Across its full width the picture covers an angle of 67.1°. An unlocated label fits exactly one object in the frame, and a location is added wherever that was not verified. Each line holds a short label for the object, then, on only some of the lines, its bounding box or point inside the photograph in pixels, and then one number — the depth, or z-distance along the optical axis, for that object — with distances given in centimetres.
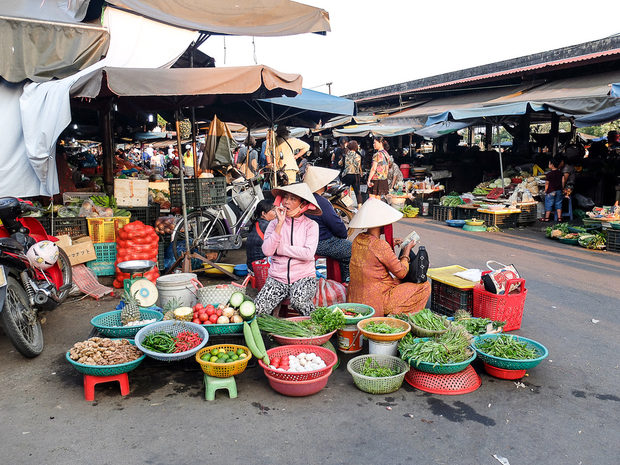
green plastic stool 353
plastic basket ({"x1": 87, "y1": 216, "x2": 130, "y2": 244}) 680
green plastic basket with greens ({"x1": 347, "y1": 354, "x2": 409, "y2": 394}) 357
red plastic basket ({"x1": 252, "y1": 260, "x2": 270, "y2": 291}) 557
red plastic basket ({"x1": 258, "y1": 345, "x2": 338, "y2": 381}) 348
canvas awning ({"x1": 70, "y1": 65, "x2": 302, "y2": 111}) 526
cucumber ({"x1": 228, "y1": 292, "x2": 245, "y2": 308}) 417
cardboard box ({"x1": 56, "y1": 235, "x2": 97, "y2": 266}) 625
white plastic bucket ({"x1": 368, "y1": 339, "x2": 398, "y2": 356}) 391
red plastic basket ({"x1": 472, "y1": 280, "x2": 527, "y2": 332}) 455
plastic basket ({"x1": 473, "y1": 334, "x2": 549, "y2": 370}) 366
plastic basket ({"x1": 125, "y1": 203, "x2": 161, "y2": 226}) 739
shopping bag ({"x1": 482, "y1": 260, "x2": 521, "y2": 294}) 455
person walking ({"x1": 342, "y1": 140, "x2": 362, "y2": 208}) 1409
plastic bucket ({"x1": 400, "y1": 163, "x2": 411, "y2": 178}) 1727
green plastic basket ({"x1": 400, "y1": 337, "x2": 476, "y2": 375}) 352
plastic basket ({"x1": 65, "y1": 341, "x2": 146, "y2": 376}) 341
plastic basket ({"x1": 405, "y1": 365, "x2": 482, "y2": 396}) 362
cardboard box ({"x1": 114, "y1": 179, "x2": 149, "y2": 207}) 725
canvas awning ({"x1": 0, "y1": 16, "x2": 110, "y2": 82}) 640
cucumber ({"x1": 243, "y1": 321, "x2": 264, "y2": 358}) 360
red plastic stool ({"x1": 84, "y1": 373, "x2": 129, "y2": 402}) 351
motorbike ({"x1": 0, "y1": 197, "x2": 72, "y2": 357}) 395
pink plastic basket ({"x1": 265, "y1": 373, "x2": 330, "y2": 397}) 347
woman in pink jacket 452
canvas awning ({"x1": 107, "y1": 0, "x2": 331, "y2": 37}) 830
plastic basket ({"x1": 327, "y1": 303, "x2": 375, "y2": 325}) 421
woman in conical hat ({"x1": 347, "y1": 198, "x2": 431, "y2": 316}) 448
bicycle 733
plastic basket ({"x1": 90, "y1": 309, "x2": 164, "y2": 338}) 393
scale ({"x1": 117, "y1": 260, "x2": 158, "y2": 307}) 464
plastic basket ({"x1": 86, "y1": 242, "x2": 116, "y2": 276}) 672
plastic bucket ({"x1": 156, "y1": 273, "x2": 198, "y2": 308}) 474
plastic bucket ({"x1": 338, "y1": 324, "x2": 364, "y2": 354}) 428
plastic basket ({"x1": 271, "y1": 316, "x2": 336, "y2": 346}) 393
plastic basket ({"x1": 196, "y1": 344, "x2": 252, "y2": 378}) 348
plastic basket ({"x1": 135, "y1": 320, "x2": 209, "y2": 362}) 361
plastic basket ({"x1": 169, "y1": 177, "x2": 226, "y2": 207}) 665
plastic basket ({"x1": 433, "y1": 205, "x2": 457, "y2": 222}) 1313
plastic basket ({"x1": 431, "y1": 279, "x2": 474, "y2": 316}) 482
